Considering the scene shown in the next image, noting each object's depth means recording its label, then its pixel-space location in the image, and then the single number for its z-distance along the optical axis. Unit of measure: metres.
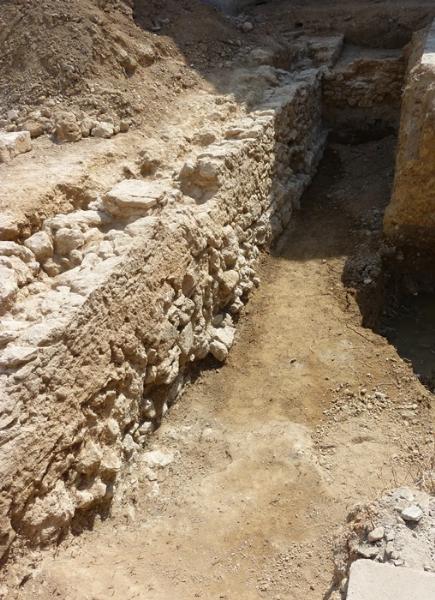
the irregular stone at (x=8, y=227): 4.20
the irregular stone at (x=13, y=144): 5.26
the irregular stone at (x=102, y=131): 5.71
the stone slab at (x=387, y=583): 2.41
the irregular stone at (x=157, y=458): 4.24
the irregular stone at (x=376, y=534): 2.93
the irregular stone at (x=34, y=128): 5.65
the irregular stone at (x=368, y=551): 2.87
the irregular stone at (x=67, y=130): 5.61
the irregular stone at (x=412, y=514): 2.95
